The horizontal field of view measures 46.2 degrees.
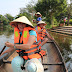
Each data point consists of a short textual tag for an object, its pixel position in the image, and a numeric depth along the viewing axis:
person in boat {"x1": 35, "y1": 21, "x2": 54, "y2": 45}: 3.95
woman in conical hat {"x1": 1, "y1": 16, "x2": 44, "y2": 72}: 1.46
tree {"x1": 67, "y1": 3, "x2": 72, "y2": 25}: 20.68
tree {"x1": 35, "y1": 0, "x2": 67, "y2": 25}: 18.67
